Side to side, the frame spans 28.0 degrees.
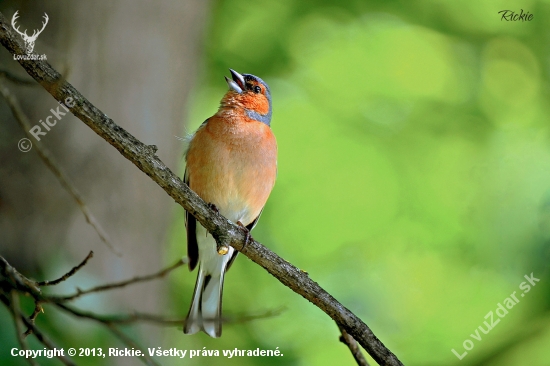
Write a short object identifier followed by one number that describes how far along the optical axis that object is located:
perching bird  8.77
